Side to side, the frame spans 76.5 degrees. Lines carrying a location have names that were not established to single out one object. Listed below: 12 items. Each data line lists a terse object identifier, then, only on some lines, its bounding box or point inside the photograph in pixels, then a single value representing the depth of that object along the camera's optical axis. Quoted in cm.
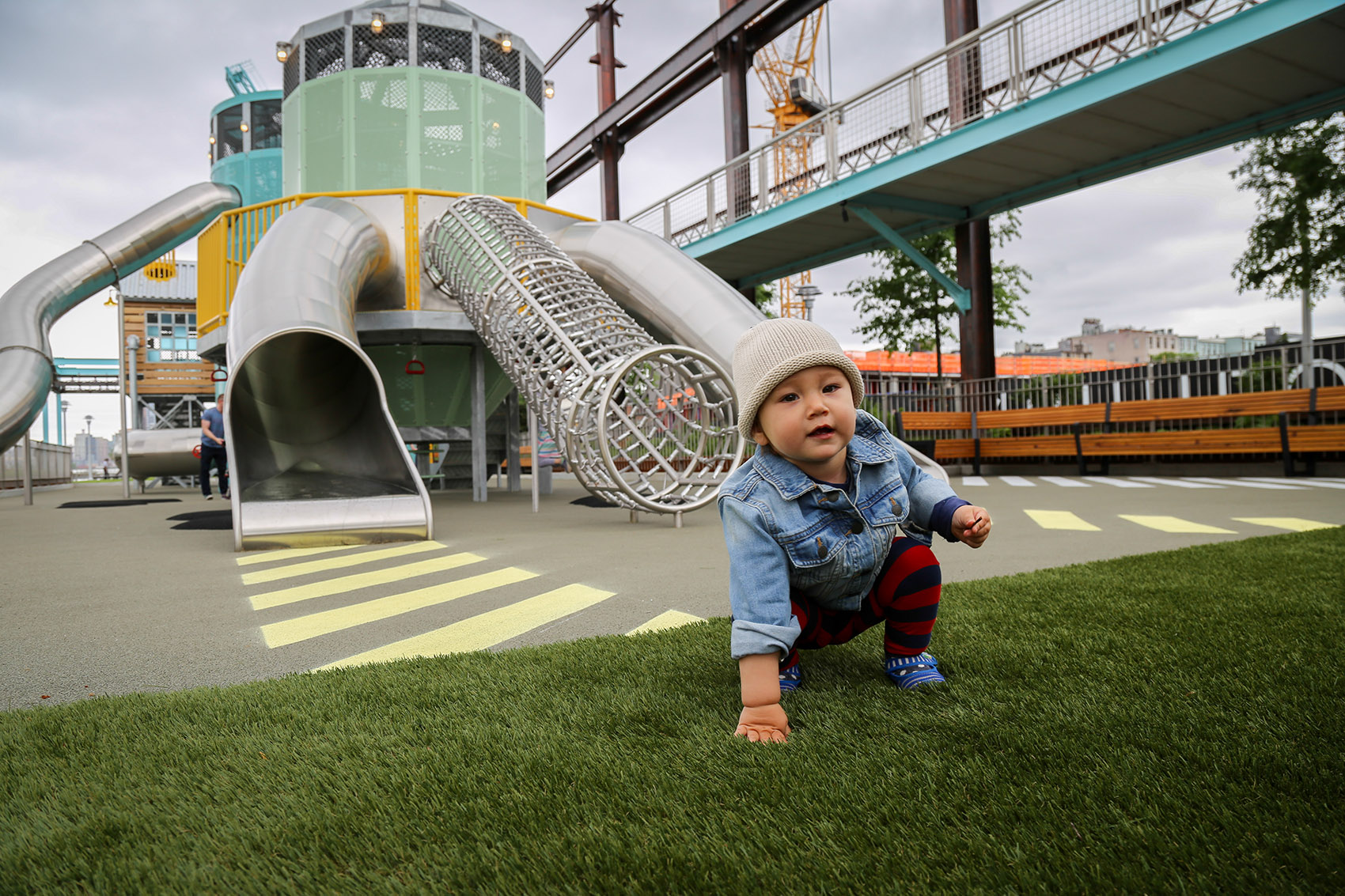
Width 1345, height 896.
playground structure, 894
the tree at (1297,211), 1502
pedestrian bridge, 905
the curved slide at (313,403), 650
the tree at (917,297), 2052
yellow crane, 4109
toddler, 194
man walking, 1211
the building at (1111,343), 12012
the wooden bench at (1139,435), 1169
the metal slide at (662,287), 883
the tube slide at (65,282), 972
